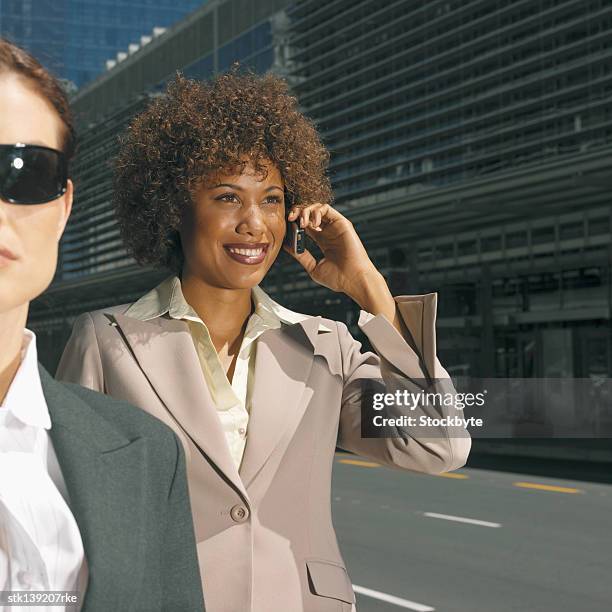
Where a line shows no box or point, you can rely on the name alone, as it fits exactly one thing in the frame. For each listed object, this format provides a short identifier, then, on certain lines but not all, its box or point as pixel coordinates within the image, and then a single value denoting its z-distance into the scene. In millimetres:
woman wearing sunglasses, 1128
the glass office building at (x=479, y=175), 18109
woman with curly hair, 1763
